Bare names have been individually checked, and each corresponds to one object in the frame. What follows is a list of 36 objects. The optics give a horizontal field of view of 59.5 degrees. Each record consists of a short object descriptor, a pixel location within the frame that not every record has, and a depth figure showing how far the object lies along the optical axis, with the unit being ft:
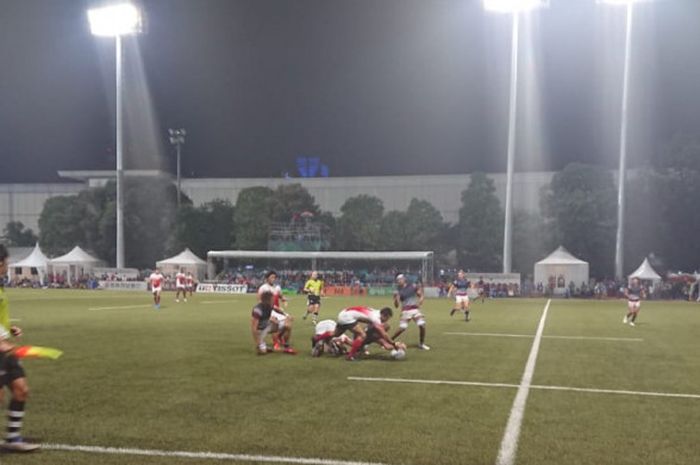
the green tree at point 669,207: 192.24
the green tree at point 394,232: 235.81
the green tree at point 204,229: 249.34
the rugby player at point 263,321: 46.60
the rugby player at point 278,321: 48.19
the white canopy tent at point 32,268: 203.99
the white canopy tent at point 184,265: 193.49
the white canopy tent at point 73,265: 200.54
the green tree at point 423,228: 234.38
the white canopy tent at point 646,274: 157.89
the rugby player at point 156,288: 99.45
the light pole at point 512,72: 153.17
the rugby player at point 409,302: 51.85
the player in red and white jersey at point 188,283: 129.59
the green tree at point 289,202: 246.27
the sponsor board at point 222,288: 168.04
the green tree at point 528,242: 215.10
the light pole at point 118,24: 177.58
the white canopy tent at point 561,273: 167.11
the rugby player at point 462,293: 81.25
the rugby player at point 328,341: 45.14
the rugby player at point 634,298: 76.74
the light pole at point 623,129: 153.79
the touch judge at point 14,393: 21.57
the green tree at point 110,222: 248.11
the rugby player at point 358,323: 43.65
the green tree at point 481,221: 224.33
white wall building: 271.69
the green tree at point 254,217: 244.01
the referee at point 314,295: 81.10
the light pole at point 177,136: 243.60
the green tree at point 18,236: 297.74
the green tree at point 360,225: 242.58
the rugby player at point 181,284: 123.03
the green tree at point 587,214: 200.85
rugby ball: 43.93
